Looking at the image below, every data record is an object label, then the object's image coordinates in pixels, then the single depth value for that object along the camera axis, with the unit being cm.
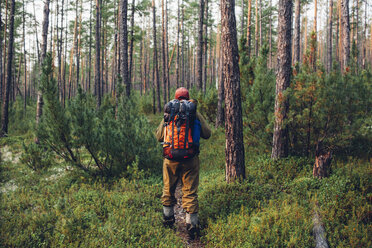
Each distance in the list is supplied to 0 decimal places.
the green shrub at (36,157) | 648
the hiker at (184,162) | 402
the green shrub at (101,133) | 602
